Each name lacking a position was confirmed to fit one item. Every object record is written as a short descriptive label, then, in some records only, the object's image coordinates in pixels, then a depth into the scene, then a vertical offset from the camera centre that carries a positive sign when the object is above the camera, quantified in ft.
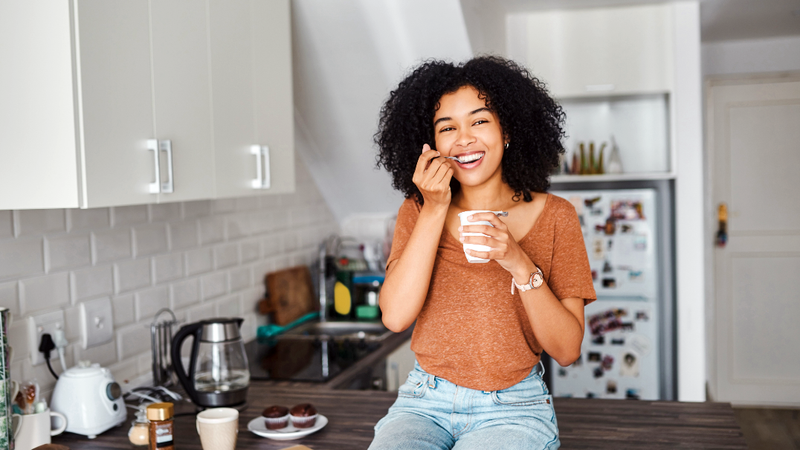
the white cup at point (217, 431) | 4.61 -1.51
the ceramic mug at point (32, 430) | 4.72 -1.51
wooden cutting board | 9.23 -1.25
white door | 15.16 -1.16
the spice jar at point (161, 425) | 4.47 -1.42
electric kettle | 5.97 -1.35
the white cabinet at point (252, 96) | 5.96 +1.06
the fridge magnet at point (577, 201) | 12.01 -0.09
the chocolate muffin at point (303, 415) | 5.21 -1.60
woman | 4.20 -0.48
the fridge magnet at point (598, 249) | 12.09 -0.95
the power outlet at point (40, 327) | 5.25 -0.89
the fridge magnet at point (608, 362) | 12.19 -2.98
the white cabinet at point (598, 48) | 11.35 +2.49
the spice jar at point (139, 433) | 4.93 -1.61
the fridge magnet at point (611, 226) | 11.93 -0.54
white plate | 5.10 -1.70
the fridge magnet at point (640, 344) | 11.96 -2.63
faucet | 10.36 -1.23
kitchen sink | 9.53 -1.82
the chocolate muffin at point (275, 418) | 5.19 -1.61
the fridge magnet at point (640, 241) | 11.81 -0.81
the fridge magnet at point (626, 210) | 11.78 -0.26
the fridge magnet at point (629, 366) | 12.04 -3.02
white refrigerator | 11.82 -1.84
